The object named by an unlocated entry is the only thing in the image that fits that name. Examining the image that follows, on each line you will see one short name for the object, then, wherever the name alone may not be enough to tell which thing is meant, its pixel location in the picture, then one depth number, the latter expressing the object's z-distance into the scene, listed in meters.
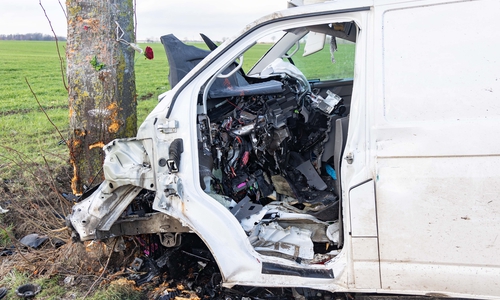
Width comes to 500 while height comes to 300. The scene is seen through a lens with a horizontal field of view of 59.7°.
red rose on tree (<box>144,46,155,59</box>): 3.62
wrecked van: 2.35
